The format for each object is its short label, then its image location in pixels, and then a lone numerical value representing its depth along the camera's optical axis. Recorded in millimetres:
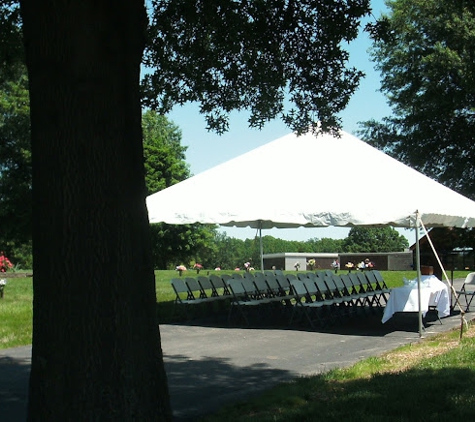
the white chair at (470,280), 14664
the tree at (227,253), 42656
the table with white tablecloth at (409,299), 11742
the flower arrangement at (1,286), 16672
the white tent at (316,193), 11609
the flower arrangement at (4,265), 25469
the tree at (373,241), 48781
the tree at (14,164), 27469
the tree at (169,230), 45281
